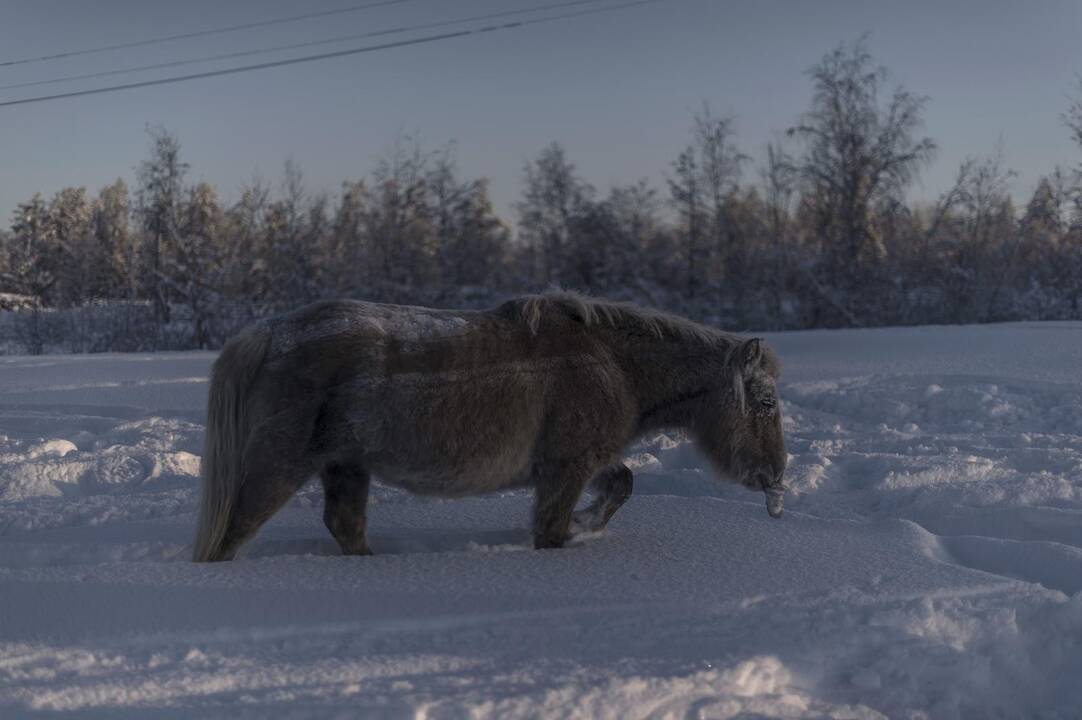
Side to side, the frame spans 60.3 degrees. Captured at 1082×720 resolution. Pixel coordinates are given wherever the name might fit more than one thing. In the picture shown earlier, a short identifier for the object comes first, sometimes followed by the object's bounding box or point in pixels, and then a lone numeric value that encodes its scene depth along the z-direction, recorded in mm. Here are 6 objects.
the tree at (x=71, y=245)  34719
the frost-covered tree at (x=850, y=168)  28172
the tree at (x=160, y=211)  27500
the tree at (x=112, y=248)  31212
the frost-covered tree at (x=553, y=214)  32812
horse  4609
